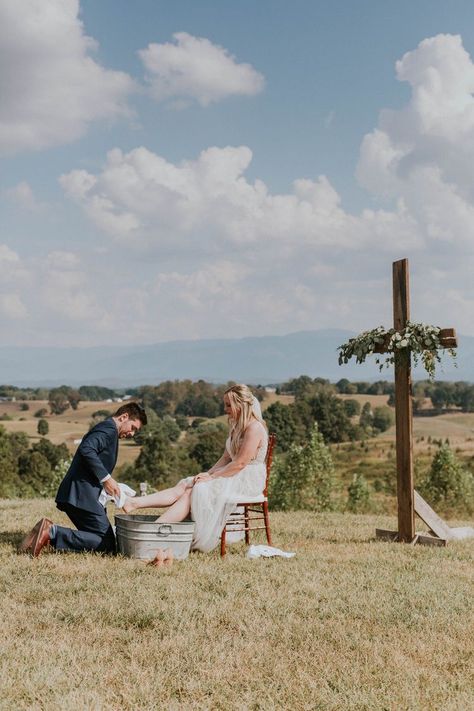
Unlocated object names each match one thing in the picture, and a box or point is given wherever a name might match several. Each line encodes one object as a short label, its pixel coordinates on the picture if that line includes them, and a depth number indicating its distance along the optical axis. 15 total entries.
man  7.95
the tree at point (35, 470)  52.38
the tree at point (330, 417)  79.06
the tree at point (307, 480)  25.42
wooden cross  9.62
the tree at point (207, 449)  58.22
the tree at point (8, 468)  45.11
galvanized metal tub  7.74
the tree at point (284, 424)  68.19
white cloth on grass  8.13
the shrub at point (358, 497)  26.98
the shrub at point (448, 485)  27.67
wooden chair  8.48
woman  8.18
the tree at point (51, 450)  59.12
